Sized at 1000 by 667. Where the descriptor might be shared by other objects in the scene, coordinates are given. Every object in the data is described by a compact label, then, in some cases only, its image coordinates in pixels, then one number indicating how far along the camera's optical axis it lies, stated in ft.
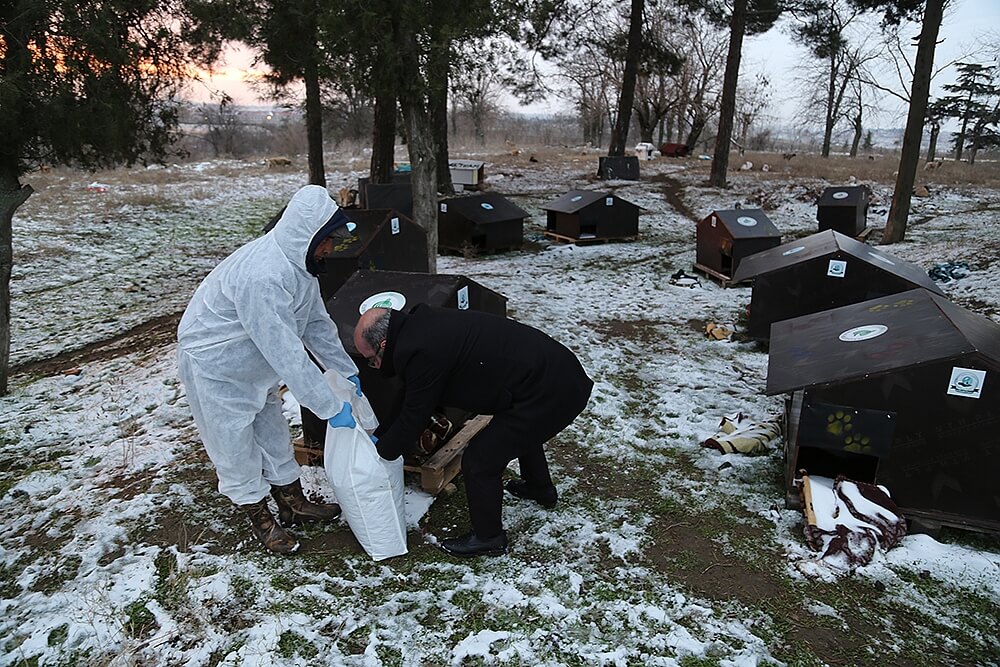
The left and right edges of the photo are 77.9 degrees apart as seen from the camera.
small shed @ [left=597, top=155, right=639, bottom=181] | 66.64
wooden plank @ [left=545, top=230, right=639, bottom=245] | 38.46
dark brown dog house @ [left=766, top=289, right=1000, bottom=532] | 10.12
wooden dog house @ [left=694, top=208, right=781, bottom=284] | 27.68
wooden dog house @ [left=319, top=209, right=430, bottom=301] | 22.20
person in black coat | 9.34
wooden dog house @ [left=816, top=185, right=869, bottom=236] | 36.96
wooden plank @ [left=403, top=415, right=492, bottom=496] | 12.11
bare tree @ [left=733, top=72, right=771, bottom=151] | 130.72
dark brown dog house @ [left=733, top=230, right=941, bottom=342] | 18.88
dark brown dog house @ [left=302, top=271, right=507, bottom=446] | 12.35
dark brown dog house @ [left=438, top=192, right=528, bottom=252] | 35.94
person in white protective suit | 9.16
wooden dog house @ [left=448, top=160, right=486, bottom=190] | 59.36
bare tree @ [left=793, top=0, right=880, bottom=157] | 55.88
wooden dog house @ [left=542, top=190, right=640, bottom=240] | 38.42
